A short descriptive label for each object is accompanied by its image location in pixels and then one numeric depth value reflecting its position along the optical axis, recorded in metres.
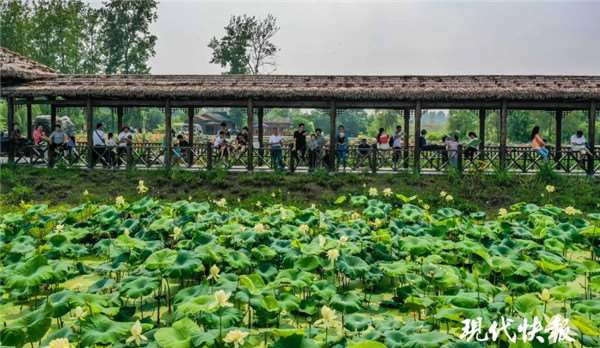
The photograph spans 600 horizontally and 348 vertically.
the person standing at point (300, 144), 14.91
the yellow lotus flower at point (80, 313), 3.70
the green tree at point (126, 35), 34.56
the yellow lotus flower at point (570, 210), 6.79
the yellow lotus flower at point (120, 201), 7.61
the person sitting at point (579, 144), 14.26
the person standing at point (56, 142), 14.86
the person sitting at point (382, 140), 15.14
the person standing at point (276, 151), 14.76
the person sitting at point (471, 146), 14.56
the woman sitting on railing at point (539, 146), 14.24
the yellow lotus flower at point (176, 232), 5.87
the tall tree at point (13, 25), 28.31
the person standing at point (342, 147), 14.72
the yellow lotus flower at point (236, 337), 3.22
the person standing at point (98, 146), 14.97
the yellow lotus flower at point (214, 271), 4.36
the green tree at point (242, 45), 38.66
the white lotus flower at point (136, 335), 3.42
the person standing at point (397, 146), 14.63
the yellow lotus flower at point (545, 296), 3.81
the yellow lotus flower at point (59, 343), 3.07
